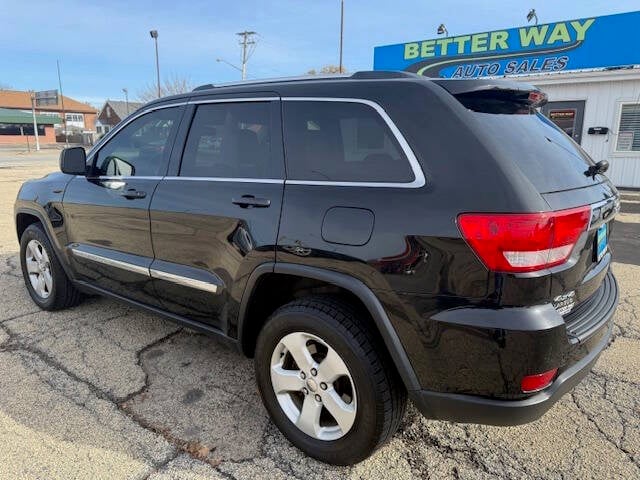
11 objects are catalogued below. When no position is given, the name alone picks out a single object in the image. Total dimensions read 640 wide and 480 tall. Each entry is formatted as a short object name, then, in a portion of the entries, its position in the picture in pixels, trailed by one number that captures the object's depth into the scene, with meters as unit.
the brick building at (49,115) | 57.66
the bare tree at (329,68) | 45.45
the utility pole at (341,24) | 31.30
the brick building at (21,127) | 56.56
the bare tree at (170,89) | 55.30
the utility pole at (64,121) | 63.35
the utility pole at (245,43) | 41.31
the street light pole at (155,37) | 40.13
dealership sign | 11.11
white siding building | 11.02
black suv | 1.86
